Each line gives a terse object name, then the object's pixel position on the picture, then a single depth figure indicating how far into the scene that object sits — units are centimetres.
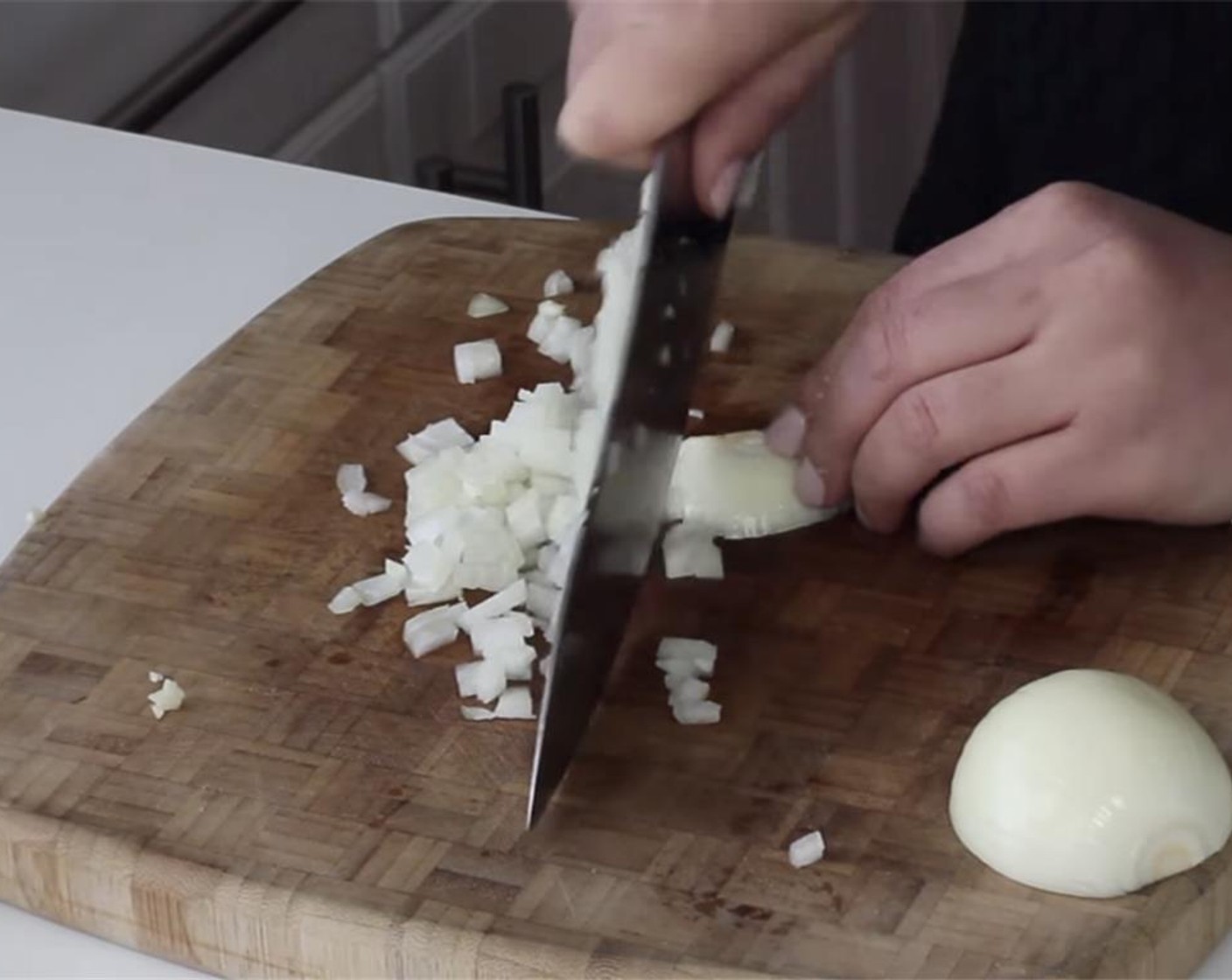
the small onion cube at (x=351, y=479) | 96
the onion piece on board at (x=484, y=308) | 104
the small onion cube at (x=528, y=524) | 94
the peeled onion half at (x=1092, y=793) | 80
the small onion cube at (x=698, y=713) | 86
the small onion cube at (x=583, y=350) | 101
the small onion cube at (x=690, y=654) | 88
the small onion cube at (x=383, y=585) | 91
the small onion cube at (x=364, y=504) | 95
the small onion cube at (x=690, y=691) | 87
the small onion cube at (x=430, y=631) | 89
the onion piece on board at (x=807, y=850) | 81
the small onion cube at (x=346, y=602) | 91
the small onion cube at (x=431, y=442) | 97
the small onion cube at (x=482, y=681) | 87
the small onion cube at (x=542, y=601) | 91
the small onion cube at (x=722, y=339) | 103
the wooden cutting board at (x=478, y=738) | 80
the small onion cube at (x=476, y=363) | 101
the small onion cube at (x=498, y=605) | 90
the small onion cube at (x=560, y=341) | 102
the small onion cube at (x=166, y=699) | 87
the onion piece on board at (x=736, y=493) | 94
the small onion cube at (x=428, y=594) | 91
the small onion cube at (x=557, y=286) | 105
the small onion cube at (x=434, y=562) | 91
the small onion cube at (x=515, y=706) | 87
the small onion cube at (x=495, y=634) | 89
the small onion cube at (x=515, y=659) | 88
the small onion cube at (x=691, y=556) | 93
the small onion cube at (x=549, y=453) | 95
